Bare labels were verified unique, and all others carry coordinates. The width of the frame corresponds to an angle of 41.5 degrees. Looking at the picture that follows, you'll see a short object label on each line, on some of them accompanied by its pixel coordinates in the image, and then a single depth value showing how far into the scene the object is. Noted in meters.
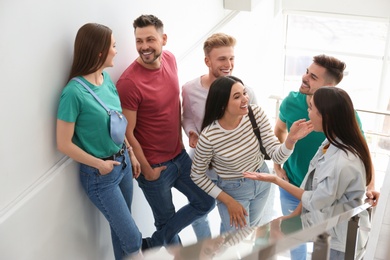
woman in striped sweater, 2.99
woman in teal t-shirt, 2.72
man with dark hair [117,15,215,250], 3.16
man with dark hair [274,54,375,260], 3.30
